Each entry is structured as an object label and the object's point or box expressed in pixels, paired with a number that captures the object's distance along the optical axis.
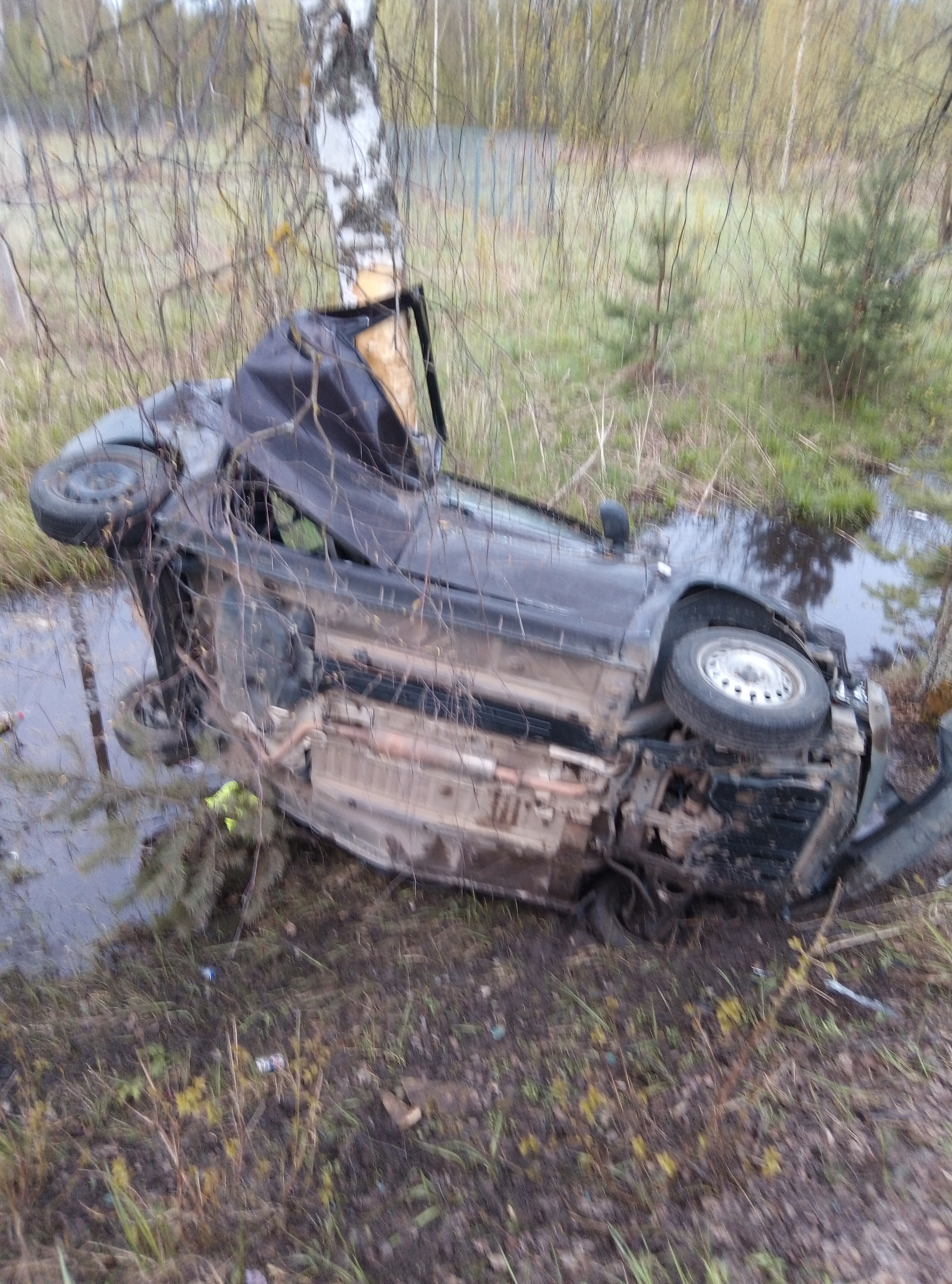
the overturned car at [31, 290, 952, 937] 2.62
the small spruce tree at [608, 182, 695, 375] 6.64
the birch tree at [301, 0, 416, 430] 3.12
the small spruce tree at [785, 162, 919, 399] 6.73
